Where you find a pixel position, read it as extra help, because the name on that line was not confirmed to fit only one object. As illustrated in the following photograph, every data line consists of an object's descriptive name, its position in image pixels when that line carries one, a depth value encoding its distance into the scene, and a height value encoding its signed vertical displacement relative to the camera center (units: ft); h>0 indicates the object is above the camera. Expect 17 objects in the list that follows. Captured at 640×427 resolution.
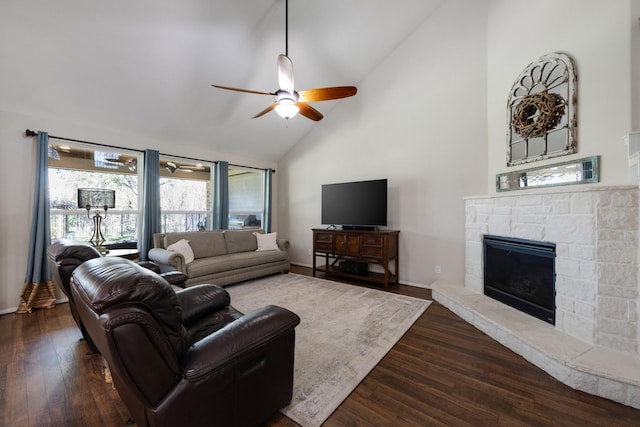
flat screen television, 13.60 +0.59
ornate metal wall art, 7.73 +3.50
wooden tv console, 12.97 -1.92
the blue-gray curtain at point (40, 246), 10.17 -1.37
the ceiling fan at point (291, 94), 8.05 +4.25
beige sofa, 11.98 -2.35
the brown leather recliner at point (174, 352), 2.93 -1.97
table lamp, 10.42 +0.48
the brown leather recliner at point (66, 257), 5.85 -1.06
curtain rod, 10.31 +3.31
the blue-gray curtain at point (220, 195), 16.65 +1.23
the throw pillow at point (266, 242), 16.08 -1.81
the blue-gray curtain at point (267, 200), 19.46 +1.06
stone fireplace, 5.66 -2.13
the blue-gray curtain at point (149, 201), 13.37 +0.65
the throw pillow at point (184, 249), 12.34 -1.76
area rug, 5.54 -3.86
